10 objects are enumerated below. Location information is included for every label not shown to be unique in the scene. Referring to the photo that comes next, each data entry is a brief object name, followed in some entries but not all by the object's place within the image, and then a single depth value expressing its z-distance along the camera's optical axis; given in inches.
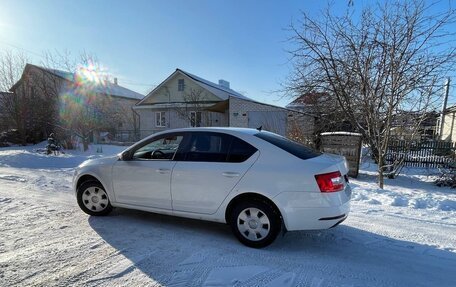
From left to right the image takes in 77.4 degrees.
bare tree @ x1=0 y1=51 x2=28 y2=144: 795.0
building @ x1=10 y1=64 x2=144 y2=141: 717.3
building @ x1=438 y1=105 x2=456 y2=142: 833.5
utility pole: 287.1
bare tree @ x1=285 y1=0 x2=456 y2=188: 285.7
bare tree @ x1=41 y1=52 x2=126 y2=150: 653.9
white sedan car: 137.9
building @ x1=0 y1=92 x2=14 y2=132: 818.2
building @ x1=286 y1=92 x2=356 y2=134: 399.5
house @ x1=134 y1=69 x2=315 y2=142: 824.9
